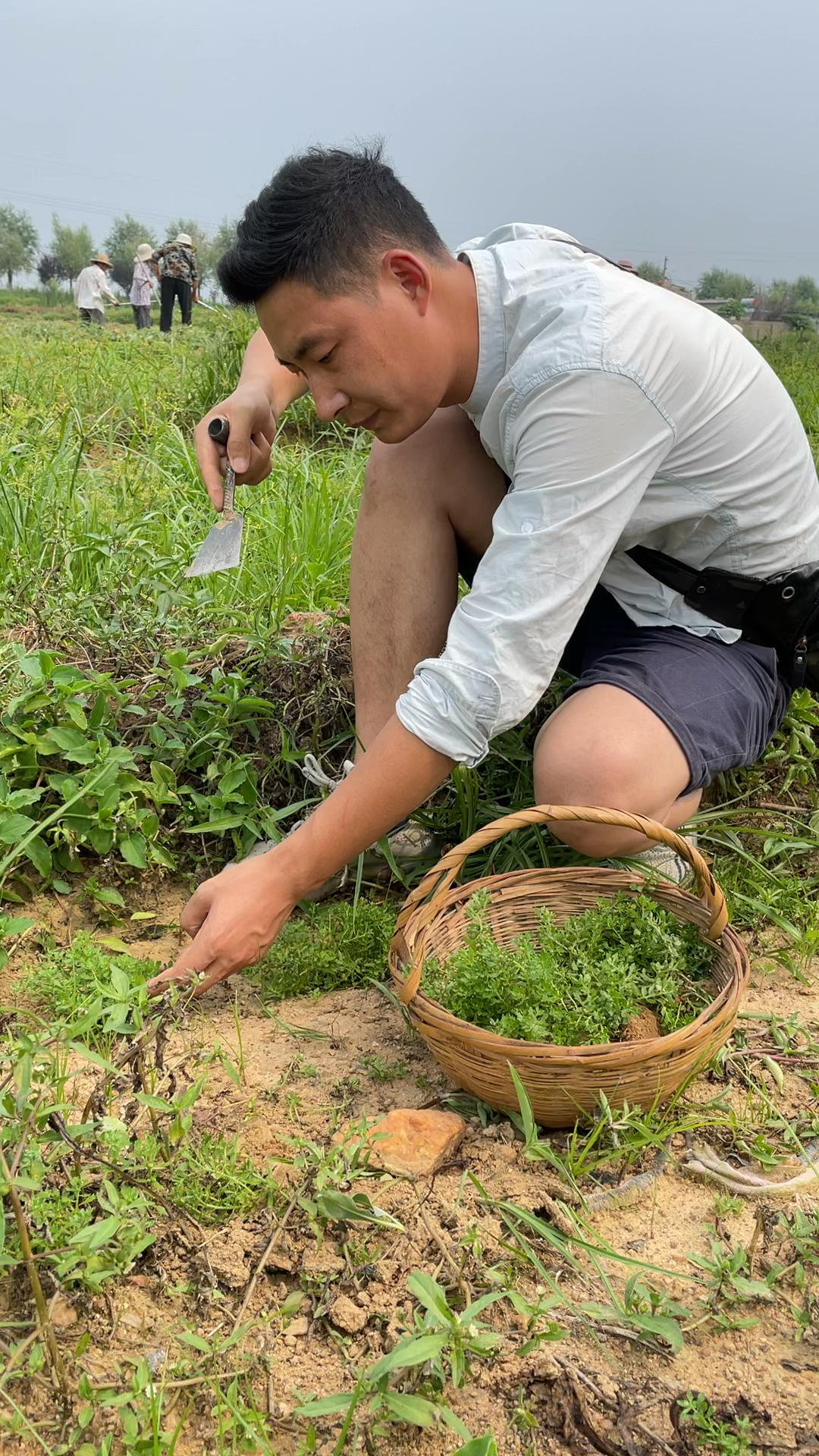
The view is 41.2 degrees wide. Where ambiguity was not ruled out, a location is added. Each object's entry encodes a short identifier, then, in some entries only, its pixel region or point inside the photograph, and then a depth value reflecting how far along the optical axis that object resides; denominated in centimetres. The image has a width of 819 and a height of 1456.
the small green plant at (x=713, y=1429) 119
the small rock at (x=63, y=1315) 131
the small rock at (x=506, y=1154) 159
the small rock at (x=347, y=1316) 133
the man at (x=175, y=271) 1318
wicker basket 149
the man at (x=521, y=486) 169
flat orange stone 152
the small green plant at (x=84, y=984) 172
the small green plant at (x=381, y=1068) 178
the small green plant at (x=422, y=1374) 107
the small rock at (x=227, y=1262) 138
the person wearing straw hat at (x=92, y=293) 1386
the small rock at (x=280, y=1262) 140
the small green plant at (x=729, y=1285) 133
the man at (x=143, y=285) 1474
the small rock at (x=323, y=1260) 139
